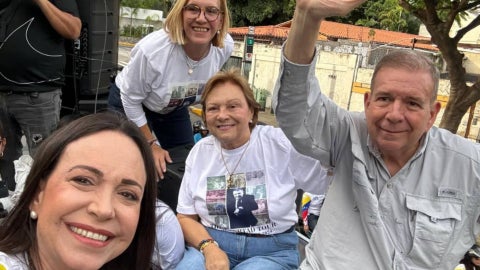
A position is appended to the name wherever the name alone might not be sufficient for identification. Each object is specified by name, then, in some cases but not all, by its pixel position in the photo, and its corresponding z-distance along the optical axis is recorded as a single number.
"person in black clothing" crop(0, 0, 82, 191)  2.92
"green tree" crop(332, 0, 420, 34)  28.30
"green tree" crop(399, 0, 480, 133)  5.67
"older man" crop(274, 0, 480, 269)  1.68
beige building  15.93
